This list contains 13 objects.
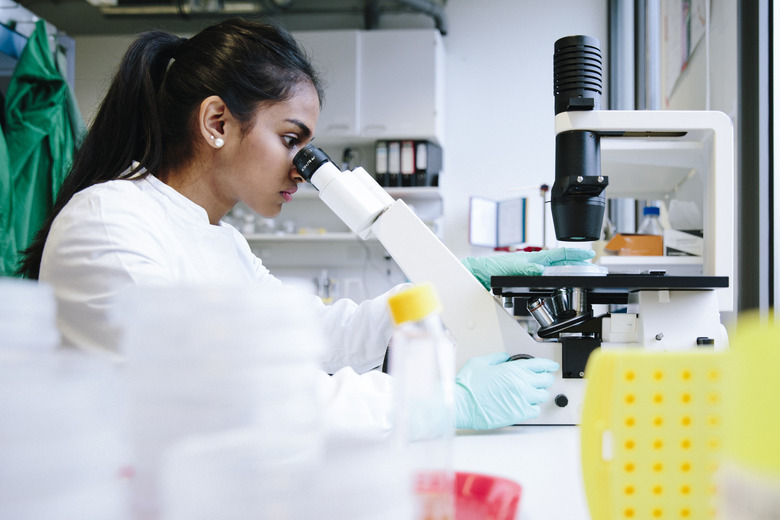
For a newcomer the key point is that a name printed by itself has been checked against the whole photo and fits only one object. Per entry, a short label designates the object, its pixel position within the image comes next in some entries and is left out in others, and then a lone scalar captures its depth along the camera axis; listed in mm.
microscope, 1091
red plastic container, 583
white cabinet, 4203
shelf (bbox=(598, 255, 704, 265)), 1703
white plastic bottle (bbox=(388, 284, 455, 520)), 420
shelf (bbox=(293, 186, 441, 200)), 4176
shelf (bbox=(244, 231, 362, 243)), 4219
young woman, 1271
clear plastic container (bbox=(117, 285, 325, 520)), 361
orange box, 1939
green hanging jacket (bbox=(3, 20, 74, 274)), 2703
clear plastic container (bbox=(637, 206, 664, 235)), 2283
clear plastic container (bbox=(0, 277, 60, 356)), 394
